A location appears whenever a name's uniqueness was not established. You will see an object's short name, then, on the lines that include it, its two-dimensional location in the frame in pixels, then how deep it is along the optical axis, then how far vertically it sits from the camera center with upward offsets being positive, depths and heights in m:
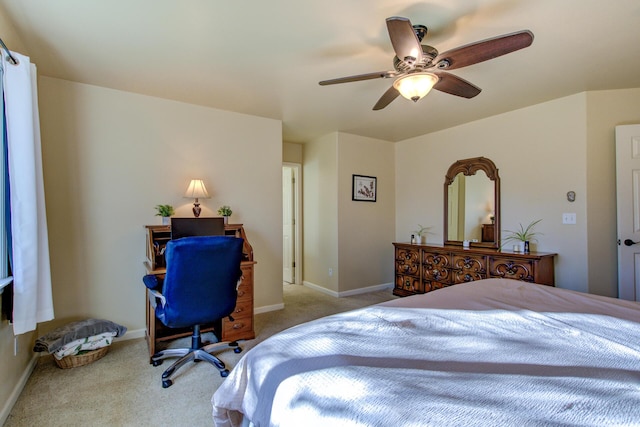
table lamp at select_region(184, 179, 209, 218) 3.11 +0.26
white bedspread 0.71 -0.43
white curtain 1.82 +0.21
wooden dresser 3.12 -0.56
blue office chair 2.14 -0.48
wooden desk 2.86 -0.82
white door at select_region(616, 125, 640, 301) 2.83 +0.05
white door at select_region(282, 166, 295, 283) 5.21 -0.11
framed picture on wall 4.59 +0.42
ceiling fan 1.56 +0.90
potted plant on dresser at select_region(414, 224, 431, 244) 4.54 -0.25
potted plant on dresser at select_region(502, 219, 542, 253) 3.37 -0.23
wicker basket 2.37 -1.08
